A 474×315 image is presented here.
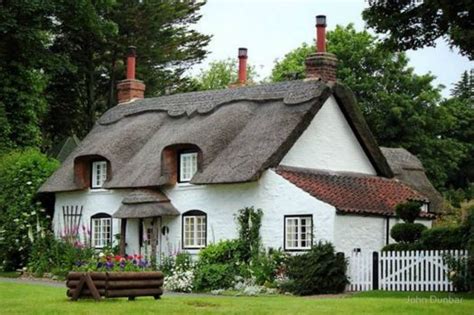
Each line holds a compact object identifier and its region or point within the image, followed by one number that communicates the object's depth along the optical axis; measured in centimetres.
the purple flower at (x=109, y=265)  2500
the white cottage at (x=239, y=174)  3269
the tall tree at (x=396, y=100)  5872
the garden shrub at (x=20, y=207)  3975
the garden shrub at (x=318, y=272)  2978
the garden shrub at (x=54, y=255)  3722
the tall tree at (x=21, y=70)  4462
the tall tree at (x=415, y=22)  2180
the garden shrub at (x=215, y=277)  3195
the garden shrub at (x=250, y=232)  3294
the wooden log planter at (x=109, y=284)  2352
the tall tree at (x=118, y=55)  5506
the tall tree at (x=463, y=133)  6606
